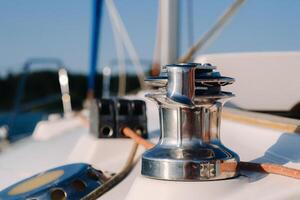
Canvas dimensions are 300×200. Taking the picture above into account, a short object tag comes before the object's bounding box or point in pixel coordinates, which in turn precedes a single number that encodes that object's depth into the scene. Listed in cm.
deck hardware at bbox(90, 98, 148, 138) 145
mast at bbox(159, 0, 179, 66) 237
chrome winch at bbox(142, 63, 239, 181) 84
